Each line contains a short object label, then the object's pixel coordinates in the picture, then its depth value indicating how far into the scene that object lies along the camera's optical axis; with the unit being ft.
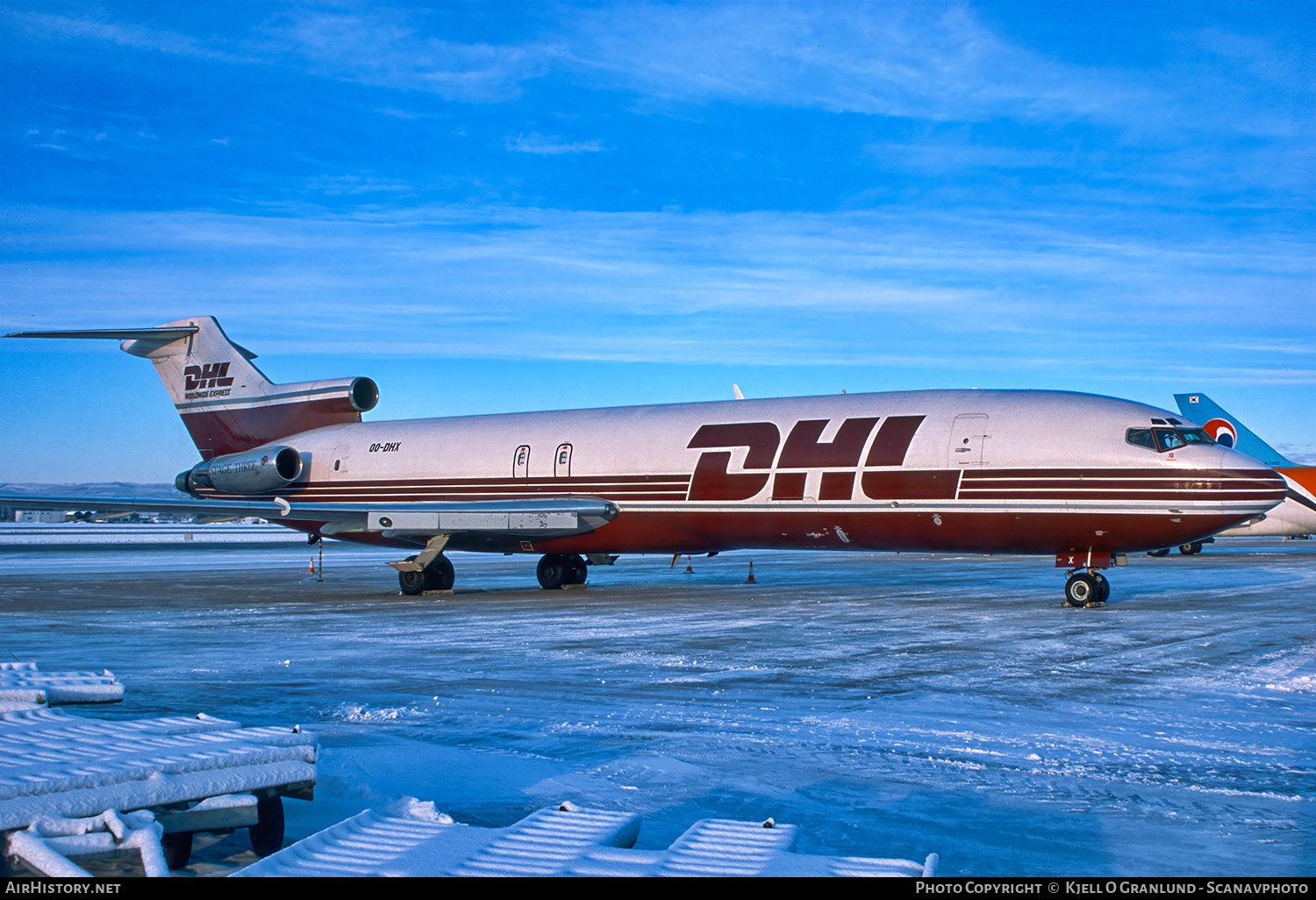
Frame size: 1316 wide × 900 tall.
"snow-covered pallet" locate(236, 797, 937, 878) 11.03
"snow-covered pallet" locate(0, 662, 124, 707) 19.97
